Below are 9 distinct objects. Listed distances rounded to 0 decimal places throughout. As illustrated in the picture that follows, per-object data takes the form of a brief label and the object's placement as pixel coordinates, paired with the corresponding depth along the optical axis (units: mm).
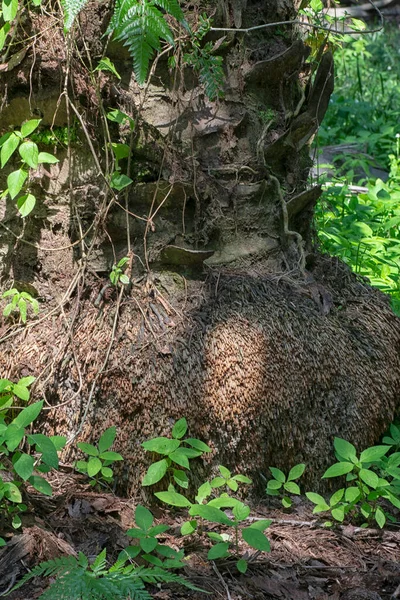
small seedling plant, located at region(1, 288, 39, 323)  2803
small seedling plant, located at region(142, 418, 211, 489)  2475
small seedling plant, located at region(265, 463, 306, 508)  2699
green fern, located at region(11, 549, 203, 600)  1861
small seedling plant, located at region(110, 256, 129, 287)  2844
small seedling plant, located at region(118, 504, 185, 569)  2205
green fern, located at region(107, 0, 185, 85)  1916
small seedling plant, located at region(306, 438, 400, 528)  2545
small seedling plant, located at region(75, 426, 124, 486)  2533
